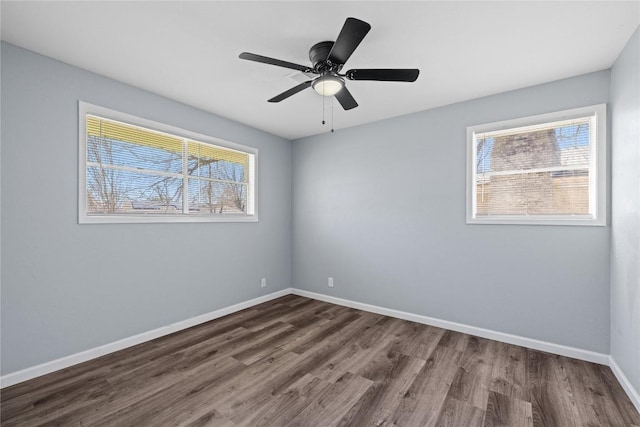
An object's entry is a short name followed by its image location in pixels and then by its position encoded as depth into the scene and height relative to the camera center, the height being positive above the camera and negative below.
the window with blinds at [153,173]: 2.59 +0.44
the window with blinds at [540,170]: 2.54 +0.44
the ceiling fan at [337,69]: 1.65 +1.01
